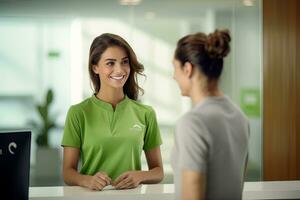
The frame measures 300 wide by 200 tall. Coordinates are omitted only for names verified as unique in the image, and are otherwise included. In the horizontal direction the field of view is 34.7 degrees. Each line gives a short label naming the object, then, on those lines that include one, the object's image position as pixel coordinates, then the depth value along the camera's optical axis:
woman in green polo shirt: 2.52
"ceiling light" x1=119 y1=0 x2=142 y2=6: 5.25
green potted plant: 5.23
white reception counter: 2.06
